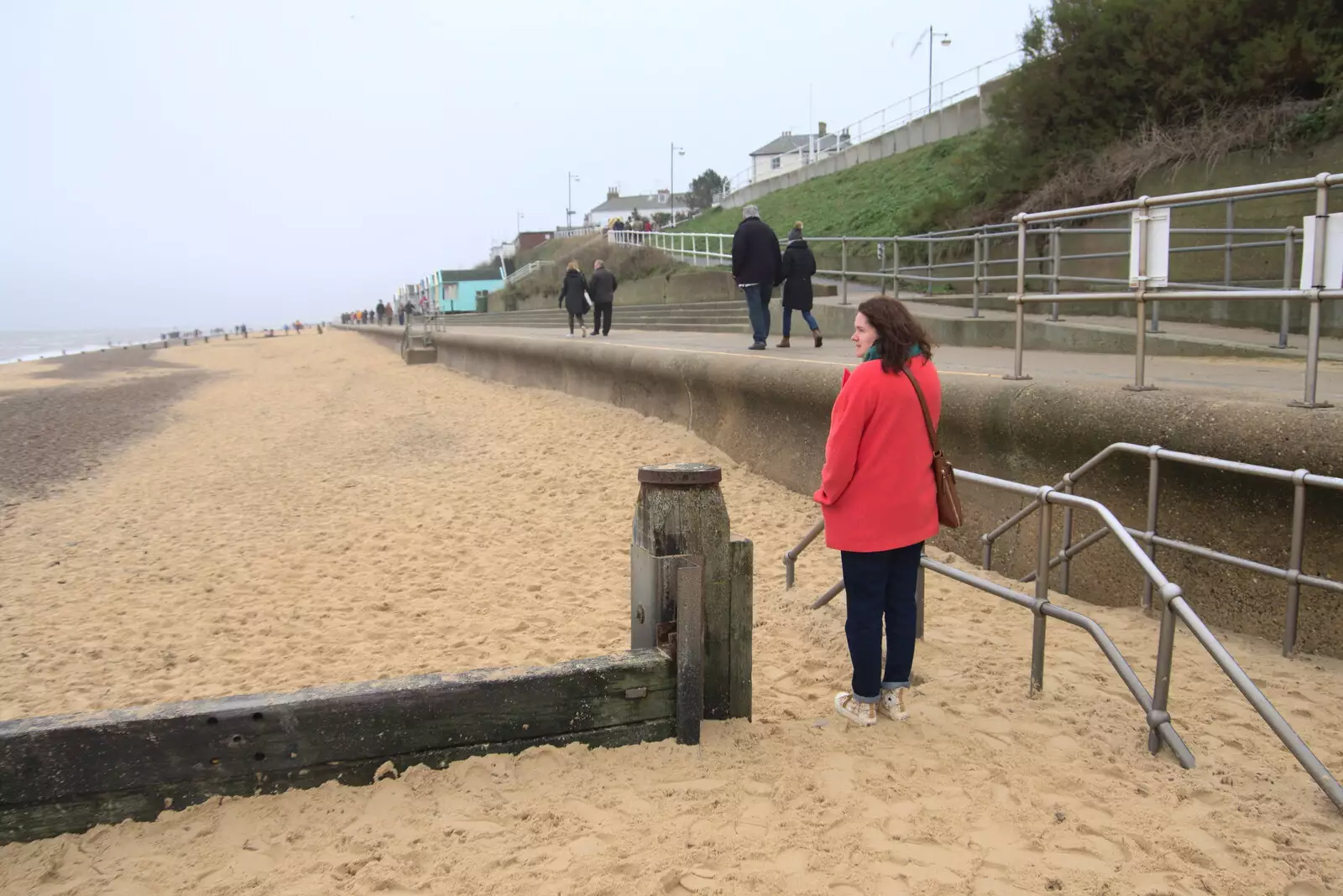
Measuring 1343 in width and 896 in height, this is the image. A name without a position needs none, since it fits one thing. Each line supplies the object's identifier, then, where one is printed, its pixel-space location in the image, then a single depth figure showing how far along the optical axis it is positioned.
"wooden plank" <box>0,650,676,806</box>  3.23
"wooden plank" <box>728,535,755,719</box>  4.01
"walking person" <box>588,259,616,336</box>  19.48
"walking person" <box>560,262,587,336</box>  21.06
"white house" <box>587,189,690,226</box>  109.88
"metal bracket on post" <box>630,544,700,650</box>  3.89
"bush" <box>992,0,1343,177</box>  12.61
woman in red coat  3.71
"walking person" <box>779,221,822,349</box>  12.47
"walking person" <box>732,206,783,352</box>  11.80
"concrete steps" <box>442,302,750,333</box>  20.12
